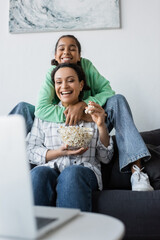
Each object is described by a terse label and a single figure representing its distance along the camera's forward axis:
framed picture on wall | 2.52
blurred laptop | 0.64
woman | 1.40
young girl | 1.71
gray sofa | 1.49
